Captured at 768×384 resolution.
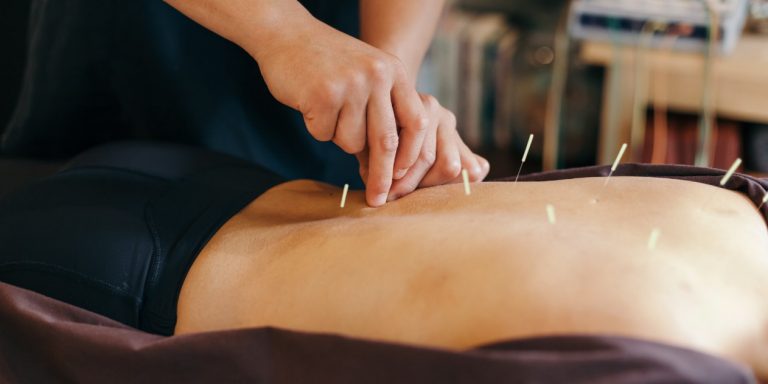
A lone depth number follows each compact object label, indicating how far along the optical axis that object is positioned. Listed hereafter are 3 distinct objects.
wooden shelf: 2.20
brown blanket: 0.68
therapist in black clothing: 1.10
